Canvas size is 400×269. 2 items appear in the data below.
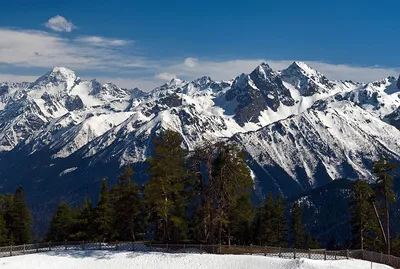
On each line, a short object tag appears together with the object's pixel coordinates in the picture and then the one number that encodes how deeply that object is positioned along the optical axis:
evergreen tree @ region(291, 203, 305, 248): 106.81
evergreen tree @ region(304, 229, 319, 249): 111.25
